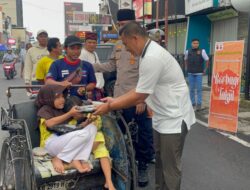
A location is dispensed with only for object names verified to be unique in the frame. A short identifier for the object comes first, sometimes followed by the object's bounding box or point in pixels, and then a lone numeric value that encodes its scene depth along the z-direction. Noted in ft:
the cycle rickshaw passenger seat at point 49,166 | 6.53
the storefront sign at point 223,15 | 31.27
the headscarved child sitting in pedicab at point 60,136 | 6.89
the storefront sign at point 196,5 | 31.92
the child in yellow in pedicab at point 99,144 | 6.85
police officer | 8.94
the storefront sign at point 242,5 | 17.92
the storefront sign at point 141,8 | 49.45
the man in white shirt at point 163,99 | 6.31
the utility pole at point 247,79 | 21.39
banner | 14.42
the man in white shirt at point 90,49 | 11.88
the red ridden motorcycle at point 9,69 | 40.28
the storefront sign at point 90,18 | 68.01
